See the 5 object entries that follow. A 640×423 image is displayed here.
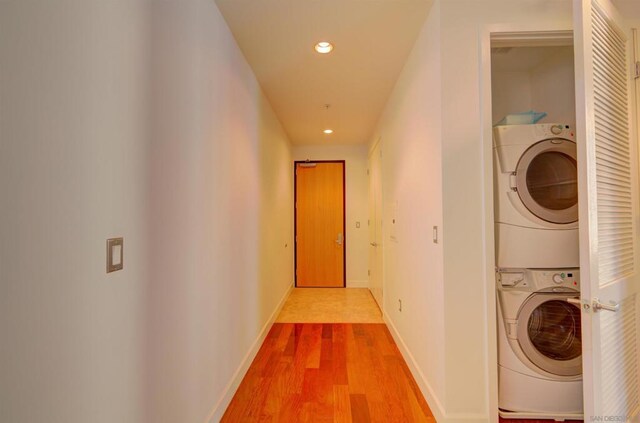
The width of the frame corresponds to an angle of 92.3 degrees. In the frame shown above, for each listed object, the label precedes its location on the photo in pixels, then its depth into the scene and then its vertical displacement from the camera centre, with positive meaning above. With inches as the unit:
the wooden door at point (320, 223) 214.8 -4.6
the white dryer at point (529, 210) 71.4 +1.3
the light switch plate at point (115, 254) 38.4 -4.7
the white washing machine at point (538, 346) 71.3 -31.0
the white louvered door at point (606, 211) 48.1 +0.7
